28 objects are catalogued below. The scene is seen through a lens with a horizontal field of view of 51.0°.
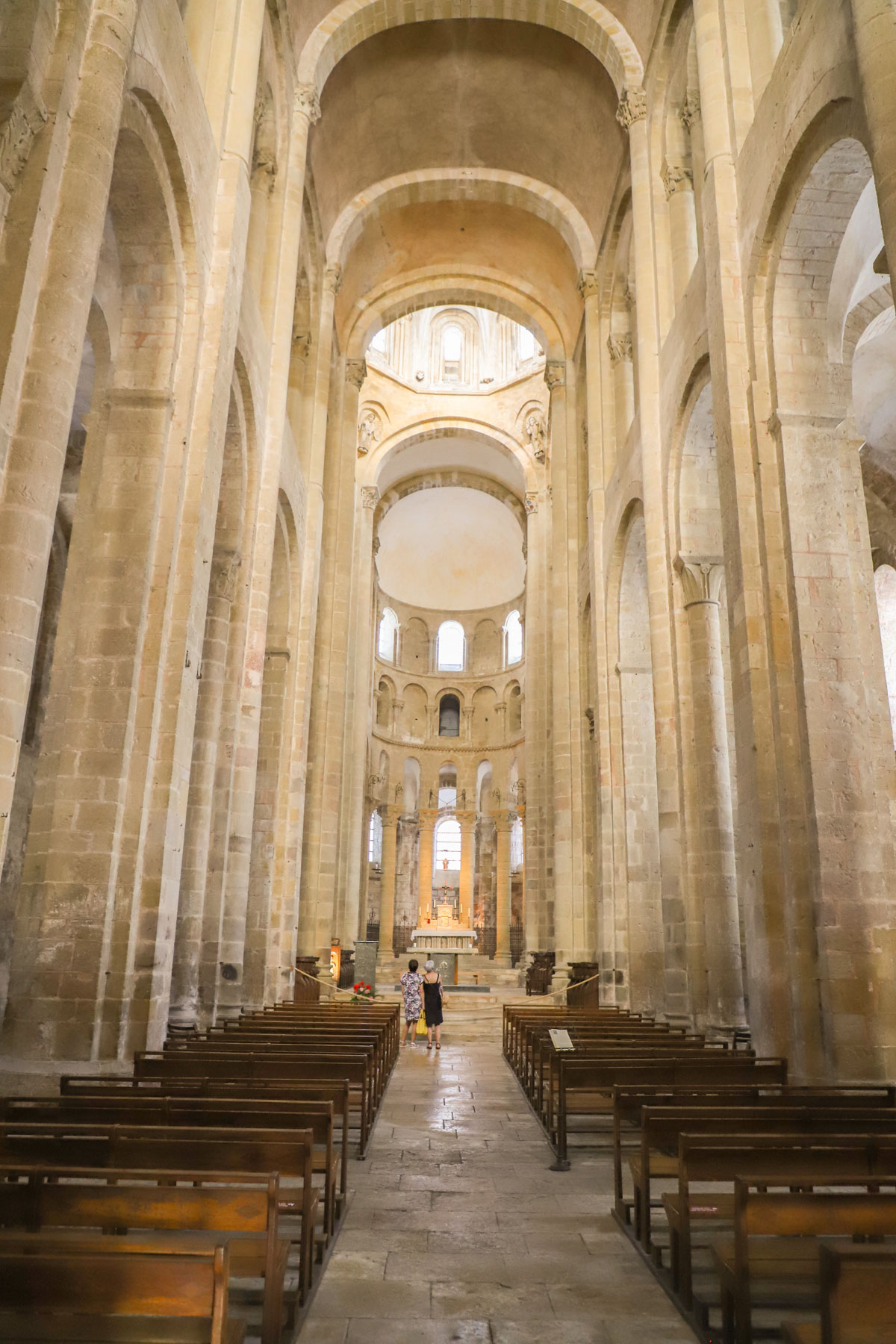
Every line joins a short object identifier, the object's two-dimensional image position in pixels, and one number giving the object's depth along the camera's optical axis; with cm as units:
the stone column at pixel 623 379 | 1881
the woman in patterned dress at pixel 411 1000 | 1462
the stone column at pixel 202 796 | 1178
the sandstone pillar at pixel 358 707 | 2531
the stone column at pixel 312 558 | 1747
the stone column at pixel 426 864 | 3912
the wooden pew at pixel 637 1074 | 673
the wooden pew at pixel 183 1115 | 456
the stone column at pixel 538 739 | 2645
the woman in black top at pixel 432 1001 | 1352
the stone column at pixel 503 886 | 3659
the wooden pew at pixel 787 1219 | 325
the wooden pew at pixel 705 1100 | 559
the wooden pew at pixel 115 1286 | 241
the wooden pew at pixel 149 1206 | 308
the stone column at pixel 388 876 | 3692
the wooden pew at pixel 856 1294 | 260
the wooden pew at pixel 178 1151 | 380
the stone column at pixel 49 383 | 596
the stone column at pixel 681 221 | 1469
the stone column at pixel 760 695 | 870
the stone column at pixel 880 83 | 682
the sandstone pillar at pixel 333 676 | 2034
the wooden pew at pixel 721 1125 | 469
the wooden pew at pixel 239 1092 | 537
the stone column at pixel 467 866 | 3853
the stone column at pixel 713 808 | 1210
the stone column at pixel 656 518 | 1334
